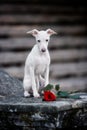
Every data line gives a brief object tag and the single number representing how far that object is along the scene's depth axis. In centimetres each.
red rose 421
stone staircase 864
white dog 438
